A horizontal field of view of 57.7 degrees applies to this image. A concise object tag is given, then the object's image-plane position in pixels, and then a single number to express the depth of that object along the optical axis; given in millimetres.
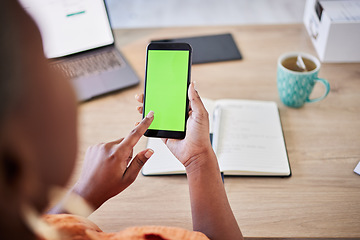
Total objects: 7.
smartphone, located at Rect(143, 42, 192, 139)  735
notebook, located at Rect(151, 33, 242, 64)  1074
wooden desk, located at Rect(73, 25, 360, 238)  652
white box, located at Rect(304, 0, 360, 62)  961
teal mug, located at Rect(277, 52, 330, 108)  828
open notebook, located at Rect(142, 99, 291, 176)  733
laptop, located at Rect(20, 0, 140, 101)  964
